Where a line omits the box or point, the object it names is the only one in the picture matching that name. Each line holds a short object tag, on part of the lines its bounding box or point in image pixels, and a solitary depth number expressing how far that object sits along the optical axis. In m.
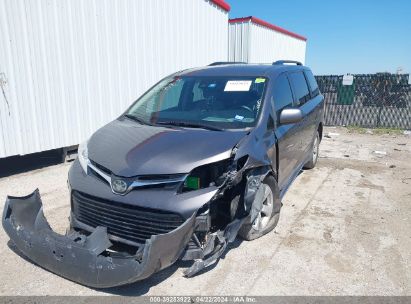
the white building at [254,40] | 12.98
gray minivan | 2.55
